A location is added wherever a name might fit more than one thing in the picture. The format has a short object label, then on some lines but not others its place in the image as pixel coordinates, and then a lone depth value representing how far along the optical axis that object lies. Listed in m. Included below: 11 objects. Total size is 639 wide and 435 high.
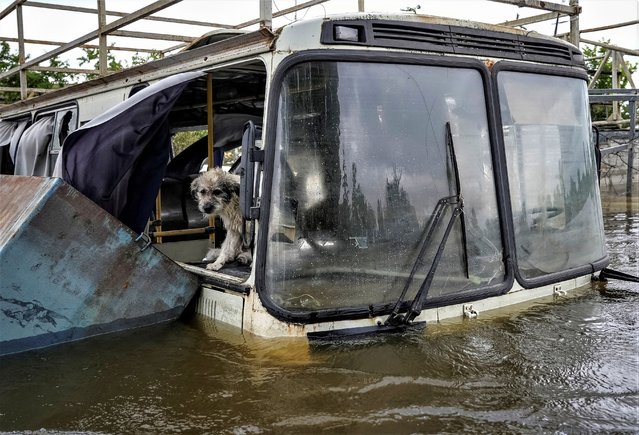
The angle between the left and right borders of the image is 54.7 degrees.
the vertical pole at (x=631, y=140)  10.10
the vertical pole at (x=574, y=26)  5.94
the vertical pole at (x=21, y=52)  9.80
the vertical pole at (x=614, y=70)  10.93
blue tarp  4.46
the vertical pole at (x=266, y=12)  4.38
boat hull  3.75
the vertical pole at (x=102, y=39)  7.45
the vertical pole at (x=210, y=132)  5.30
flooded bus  3.79
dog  5.17
